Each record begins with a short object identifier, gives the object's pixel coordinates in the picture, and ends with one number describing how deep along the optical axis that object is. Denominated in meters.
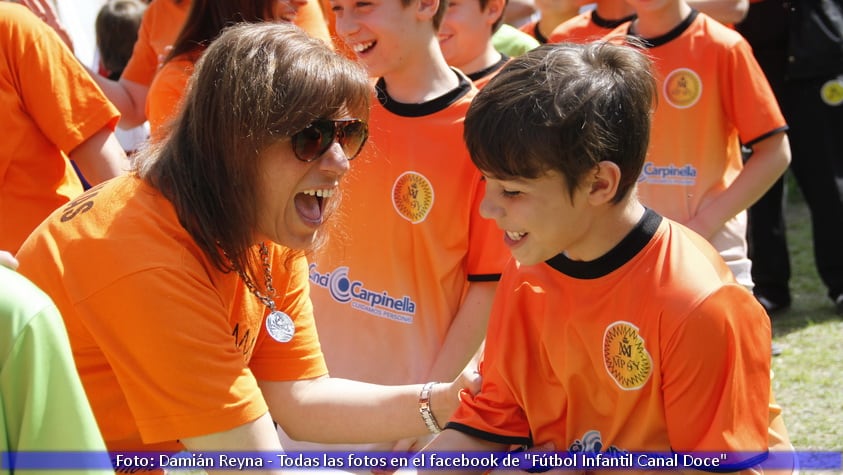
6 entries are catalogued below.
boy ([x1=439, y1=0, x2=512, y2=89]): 3.68
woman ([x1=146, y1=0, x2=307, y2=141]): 3.34
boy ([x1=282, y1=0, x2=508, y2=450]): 2.98
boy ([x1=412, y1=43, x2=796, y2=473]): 1.98
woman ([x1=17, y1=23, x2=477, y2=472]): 2.00
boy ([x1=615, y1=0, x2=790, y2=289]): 3.82
